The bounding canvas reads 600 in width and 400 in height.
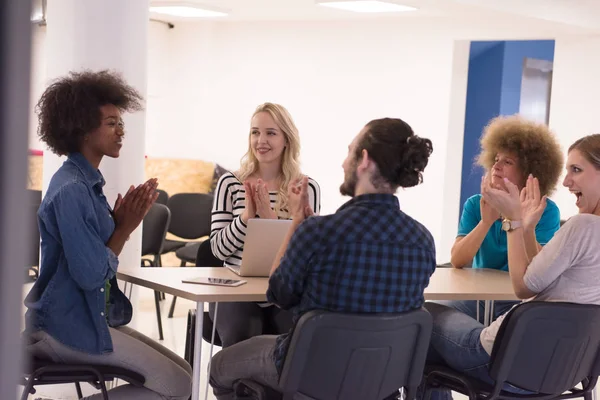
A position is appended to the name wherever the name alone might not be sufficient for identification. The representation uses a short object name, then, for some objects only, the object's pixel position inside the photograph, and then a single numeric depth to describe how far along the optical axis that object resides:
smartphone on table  2.79
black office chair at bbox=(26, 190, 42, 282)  4.58
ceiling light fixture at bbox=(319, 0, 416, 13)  6.83
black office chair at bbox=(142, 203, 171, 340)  5.71
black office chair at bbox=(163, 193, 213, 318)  6.73
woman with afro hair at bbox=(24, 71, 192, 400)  2.48
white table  2.62
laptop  2.89
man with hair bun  2.28
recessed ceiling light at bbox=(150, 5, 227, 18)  7.56
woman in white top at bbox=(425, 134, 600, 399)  2.51
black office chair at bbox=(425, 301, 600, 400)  2.49
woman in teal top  3.39
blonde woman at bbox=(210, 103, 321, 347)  3.21
